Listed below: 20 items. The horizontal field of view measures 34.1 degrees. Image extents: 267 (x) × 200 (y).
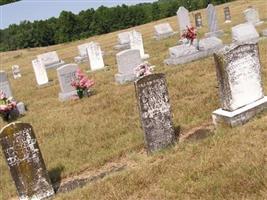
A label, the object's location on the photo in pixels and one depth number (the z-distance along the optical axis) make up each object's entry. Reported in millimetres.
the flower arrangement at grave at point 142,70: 11445
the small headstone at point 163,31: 28344
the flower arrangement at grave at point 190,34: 16672
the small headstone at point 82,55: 25922
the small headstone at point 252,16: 22553
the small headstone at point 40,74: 20469
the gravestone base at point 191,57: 16531
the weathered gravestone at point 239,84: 8531
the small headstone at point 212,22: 22094
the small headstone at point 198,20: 28802
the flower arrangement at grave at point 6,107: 13602
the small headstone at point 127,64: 15802
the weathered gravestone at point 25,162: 7304
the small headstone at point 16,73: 26266
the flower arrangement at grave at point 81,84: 14578
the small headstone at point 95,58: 20281
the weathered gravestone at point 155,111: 8367
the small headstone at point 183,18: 24797
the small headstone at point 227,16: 28388
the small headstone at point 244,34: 17062
